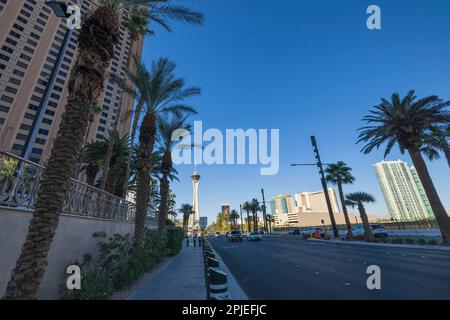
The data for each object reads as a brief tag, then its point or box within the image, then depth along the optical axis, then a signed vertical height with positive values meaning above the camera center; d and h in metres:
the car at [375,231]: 27.41 +0.74
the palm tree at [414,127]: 18.52 +9.21
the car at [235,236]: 36.41 +0.88
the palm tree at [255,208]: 76.31 +10.70
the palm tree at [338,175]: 31.69 +8.57
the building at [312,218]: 109.88 +9.73
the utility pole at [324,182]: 29.98 +7.20
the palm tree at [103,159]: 20.22 +7.61
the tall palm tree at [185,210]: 71.88 +10.47
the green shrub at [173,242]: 16.22 +0.17
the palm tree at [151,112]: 11.89 +8.12
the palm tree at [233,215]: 95.64 +10.90
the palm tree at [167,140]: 18.75 +8.54
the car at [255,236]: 34.97 +0.73
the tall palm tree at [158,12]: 8.89 +9.13
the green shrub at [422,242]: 18.12 -0.60
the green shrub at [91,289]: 5.20 -0.95
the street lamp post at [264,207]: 58.02 +8.21
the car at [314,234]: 34.10 +0.64
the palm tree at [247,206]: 80.76 +12.13
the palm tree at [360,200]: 26.81 +4.51
